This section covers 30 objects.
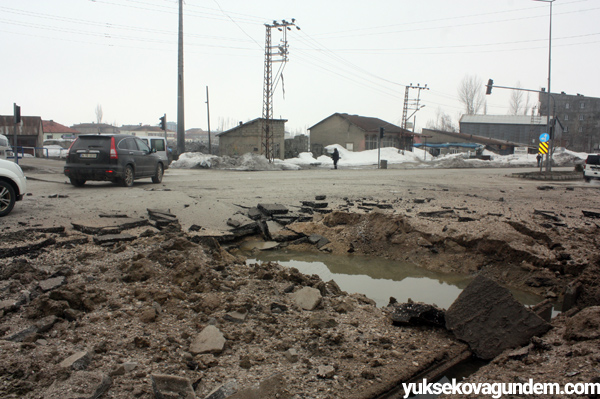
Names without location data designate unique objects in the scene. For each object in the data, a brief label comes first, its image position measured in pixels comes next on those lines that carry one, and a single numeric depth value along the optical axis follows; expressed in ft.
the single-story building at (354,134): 182.70
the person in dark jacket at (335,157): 108.37
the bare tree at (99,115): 355.36
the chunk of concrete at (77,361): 9.37
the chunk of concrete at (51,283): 13.09
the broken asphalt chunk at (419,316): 13.02
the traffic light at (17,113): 58.98
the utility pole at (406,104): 186.19
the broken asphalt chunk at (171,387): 8.63
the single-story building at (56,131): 262.47
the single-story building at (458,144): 209.85
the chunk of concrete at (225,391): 8.94
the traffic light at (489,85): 97.13
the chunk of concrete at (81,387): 8.44
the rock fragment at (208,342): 10.84
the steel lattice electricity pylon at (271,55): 107.04
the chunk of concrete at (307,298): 13.88
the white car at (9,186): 24.49
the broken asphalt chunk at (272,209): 29.04
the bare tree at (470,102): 297.74
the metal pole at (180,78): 102.73
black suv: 40.91
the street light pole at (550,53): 82.81
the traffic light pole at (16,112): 58.44
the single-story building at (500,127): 269.03
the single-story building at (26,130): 179.52
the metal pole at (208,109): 161.39
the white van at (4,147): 65.51
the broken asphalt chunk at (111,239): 18.85
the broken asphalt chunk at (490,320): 11.55
